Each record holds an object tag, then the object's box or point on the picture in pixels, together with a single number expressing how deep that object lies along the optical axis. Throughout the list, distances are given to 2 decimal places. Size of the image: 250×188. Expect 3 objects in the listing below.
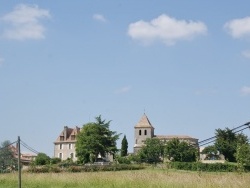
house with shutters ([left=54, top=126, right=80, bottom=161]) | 128.25
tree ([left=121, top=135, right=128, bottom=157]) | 116.80
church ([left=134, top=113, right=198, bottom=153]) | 139.38
